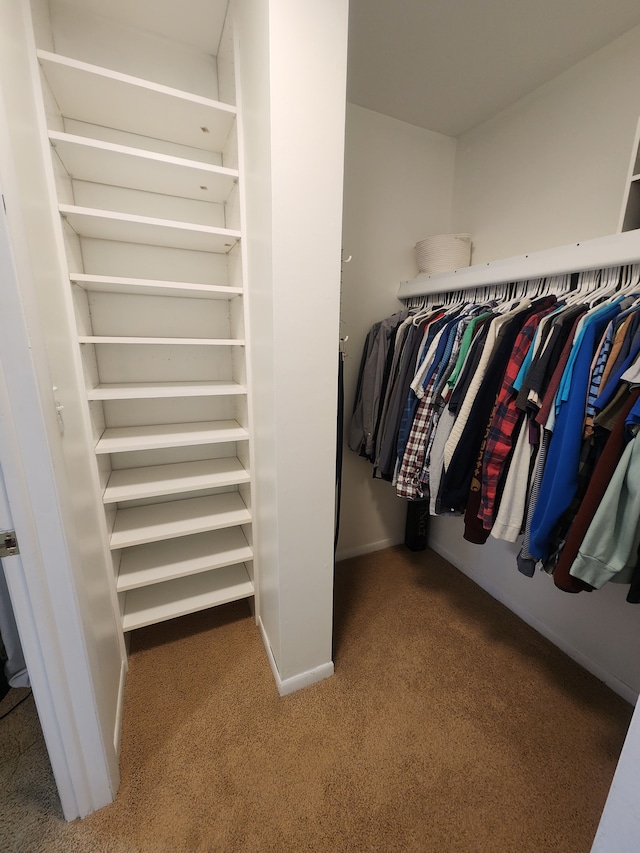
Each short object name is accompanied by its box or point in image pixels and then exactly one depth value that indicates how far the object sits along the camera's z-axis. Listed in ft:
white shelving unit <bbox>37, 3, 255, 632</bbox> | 3.88
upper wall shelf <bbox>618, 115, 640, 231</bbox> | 3.59
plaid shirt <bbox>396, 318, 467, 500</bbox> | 4.99
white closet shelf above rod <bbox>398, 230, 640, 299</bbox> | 3.68
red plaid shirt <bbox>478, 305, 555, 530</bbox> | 3.97
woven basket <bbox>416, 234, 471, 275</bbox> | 5.99
